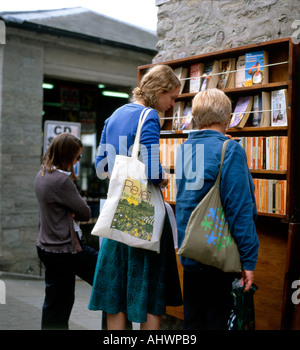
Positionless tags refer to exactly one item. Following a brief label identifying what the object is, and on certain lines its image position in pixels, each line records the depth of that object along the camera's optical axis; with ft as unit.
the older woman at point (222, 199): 7.66
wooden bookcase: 10.82
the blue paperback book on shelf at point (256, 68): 11.93
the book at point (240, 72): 12.49
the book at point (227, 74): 12.84
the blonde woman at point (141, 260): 8.54
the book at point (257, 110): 12.10
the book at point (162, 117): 15.01
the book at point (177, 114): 14.42
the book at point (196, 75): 13.70
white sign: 20.34
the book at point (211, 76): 13.21
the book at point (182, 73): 14.21
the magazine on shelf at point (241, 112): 12.28
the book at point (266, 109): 11.82
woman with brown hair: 10.74
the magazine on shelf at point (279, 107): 11.21
